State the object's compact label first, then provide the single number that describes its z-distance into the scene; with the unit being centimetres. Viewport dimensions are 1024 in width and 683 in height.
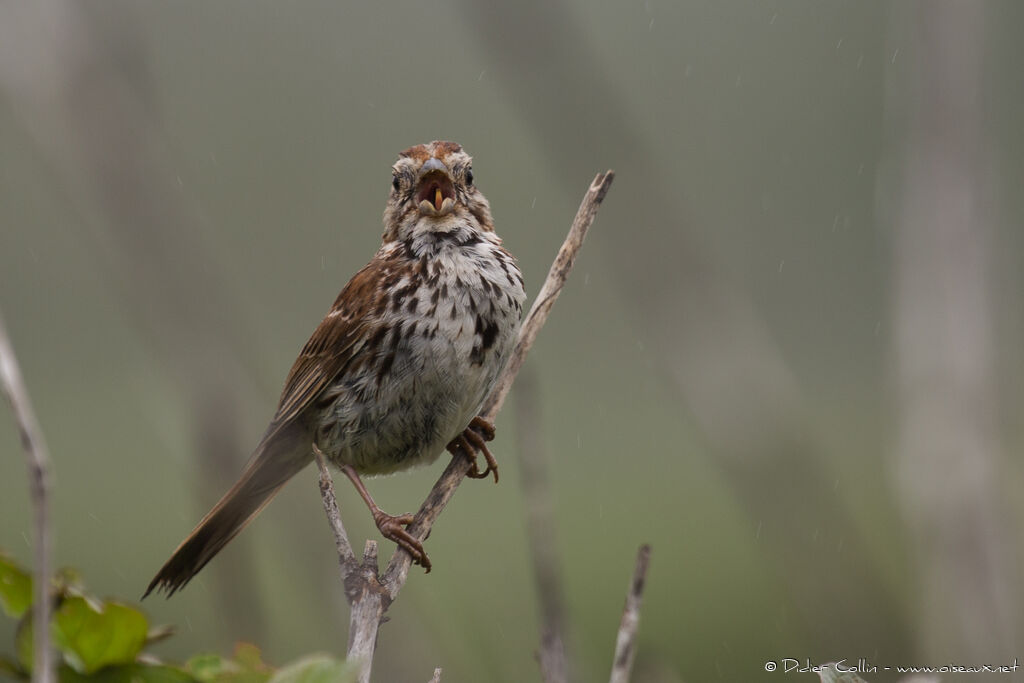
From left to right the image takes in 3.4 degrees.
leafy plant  339
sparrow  470
